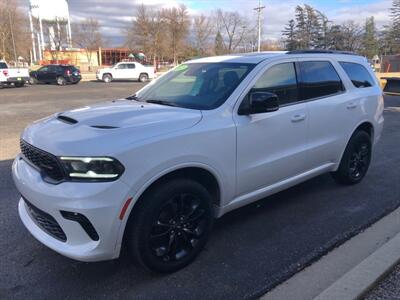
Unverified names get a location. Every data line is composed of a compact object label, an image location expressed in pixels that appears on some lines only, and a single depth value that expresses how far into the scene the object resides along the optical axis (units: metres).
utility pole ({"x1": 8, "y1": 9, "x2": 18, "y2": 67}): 53.25
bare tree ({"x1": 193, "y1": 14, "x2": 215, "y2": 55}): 68.75
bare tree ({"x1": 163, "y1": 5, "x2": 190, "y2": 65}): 59.74
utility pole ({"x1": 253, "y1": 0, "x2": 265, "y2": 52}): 49.42
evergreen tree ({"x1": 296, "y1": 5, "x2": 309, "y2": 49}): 80.31
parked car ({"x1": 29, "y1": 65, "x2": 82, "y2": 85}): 30.58
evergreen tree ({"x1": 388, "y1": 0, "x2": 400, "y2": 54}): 75.91
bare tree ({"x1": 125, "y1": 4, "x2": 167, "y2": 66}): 58.54
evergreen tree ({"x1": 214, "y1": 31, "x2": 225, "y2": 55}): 70.74
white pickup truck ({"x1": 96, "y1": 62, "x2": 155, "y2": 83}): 34.19
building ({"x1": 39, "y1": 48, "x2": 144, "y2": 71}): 62.09
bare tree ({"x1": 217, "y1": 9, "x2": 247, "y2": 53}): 74.31
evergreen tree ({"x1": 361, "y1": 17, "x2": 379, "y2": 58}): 76.38
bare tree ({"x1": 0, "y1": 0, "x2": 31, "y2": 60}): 54.88
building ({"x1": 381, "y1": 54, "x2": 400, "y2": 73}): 44.62
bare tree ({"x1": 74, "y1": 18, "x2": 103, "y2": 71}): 67.44
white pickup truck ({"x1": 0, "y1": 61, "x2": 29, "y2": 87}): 25.56
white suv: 2.70
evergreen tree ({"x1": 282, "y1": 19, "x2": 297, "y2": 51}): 81.88
